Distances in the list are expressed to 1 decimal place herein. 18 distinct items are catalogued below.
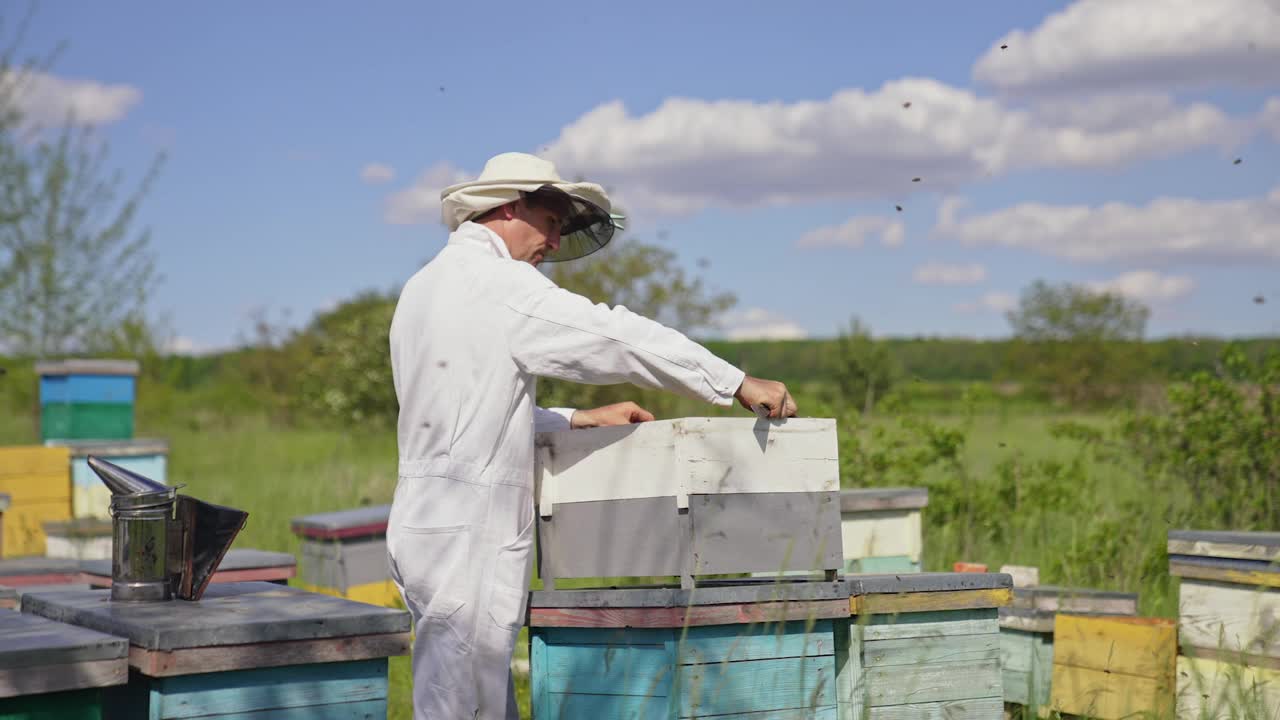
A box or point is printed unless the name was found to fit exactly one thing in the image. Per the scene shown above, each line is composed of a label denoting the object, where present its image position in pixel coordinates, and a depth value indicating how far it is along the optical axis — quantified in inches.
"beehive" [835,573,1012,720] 133.7
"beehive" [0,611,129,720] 103.4
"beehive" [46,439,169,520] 310.2
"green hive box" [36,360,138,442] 328.2
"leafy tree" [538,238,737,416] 581.9
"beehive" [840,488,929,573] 209.6
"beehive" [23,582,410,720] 109.7
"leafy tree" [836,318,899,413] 878.4
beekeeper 116.8
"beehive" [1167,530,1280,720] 155.3
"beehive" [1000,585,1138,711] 189.0
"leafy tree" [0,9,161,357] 535.8
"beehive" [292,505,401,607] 260.8
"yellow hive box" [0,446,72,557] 300.5
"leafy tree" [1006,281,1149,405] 1569.9
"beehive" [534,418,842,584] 118.0
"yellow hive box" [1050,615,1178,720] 171.2
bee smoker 133.3
